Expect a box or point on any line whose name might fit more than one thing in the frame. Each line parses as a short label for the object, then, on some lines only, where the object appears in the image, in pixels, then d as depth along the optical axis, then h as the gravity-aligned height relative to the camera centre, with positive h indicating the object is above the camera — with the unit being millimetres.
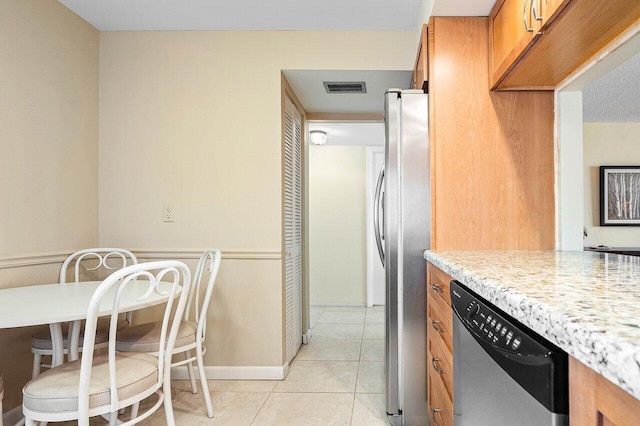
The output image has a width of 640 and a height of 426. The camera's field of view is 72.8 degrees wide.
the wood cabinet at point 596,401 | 512 -241
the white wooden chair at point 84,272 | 2125 -345
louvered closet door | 3188 -56
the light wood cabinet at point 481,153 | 2137 +313
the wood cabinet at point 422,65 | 2299 +858
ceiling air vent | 3178 +978
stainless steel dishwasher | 678 -303
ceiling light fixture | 4875 +920
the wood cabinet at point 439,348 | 1573 -540
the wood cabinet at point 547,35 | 1393 +651
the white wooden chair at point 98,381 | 1489 -596
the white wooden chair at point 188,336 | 2150 -613
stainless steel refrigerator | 2209 -172
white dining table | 1563 -349
